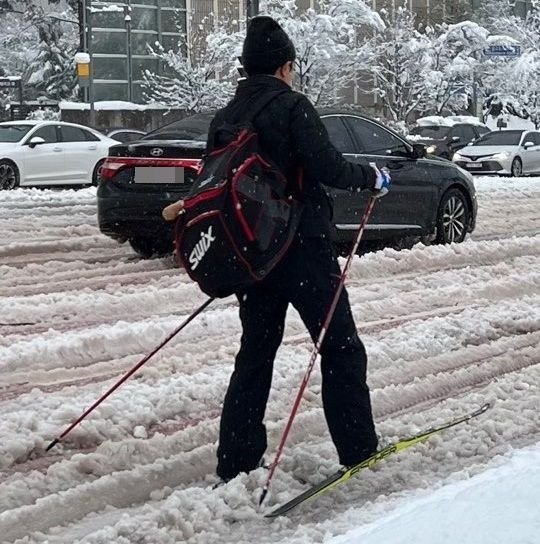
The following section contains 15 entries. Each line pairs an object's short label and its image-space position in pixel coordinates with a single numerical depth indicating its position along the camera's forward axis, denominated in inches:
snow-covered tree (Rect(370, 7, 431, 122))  1904.5
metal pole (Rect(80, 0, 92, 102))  1613.9
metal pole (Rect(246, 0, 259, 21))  928.7
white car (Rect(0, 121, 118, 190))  848.3
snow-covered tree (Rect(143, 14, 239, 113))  1844.2
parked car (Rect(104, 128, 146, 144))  1149.9
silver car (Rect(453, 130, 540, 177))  1132.5
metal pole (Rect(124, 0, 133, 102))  1731.1
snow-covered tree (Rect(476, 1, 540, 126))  2087.8
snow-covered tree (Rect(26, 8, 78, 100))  2090.3
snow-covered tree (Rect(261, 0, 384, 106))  1787.6
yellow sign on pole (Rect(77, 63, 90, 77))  1338.6
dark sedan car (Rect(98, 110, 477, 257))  412.8
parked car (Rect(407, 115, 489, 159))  1368.1
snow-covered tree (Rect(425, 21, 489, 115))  1943.9
